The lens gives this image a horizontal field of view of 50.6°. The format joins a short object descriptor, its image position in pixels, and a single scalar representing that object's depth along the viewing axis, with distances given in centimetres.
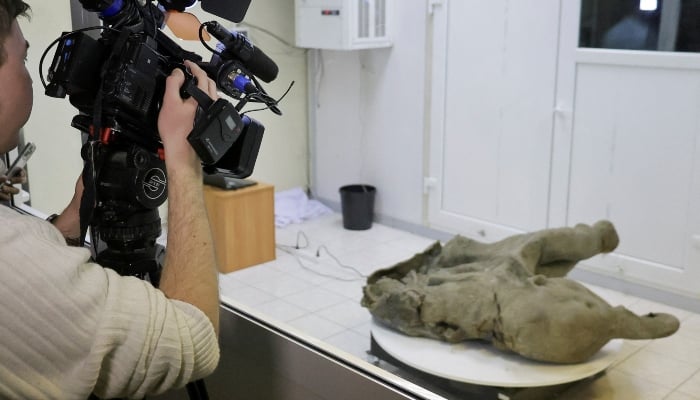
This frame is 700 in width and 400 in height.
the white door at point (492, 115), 338
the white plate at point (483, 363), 212
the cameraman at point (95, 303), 77
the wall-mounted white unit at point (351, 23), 392
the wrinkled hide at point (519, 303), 211
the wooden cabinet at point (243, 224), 352
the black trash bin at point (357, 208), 412
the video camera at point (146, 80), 95
